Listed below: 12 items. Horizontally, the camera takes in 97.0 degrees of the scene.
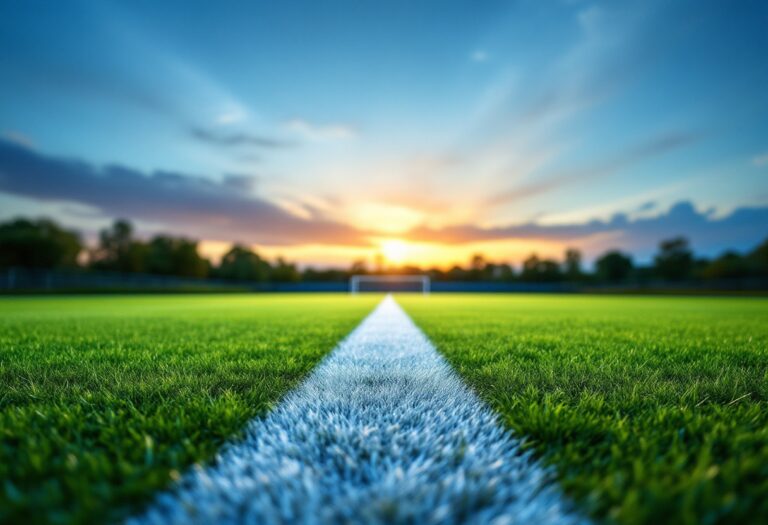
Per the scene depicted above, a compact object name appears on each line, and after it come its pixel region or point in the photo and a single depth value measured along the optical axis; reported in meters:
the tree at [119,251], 51.53
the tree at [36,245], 40.72
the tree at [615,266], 63.16
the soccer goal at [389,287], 41.75
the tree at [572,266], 60.69
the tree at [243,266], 62.78
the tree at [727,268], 48.84
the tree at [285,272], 66.56
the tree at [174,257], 55.75
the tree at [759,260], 47.59
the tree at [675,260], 55.72
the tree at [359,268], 60.62
